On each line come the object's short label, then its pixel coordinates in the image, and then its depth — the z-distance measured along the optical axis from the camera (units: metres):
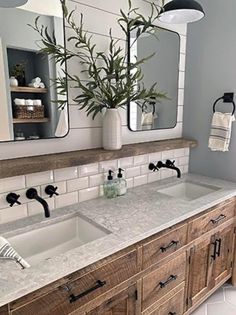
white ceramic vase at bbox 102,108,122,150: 1.56
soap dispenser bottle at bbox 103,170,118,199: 1.64
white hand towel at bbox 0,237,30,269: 0.98
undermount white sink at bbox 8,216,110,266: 1.23
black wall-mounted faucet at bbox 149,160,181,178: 1.94
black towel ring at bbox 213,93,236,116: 1.91
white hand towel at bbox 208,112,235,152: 1.90
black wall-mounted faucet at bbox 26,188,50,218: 1.26
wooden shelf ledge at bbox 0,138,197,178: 1.20
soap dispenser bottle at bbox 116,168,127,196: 1.66
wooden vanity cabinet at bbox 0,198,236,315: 0.96
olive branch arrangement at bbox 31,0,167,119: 1.42
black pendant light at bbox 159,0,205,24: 1.40
